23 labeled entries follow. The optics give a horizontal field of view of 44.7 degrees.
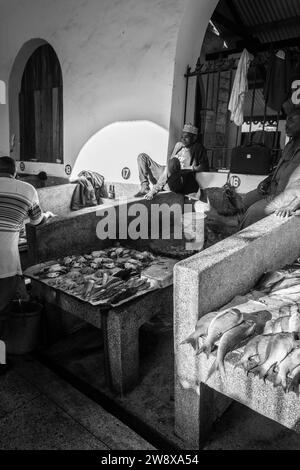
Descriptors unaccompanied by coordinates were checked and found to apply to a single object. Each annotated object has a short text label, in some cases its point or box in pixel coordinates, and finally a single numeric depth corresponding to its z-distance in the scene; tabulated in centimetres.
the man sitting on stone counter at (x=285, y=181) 464
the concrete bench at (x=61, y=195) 769
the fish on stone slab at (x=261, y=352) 232
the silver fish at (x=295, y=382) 212
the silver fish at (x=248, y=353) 235
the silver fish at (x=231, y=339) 238
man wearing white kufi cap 690
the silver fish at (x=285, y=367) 217
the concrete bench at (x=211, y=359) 230
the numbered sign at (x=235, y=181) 699
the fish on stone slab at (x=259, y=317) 262
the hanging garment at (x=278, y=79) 666
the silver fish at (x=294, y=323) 250
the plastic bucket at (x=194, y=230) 624
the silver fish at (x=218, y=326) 246
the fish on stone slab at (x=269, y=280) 338
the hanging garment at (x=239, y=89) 679
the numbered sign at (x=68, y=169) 968
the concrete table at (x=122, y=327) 333
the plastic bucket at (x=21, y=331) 402
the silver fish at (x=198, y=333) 256
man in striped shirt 377
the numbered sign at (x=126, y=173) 830
